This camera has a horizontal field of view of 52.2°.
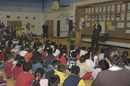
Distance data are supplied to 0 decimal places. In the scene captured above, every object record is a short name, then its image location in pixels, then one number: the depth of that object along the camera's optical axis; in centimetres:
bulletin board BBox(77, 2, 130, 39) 742
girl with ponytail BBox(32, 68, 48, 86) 226
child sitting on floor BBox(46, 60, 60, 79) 309
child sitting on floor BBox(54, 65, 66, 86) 242
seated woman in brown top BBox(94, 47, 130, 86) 121
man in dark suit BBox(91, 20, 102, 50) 649
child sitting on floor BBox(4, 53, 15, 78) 341
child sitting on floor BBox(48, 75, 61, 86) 202
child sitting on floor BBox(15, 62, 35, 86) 229
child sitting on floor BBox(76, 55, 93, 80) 332
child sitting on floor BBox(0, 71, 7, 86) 270
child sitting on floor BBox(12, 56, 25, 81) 312
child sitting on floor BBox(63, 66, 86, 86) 203
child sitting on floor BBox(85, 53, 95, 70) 339
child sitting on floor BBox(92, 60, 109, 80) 257
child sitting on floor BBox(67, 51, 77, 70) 365
